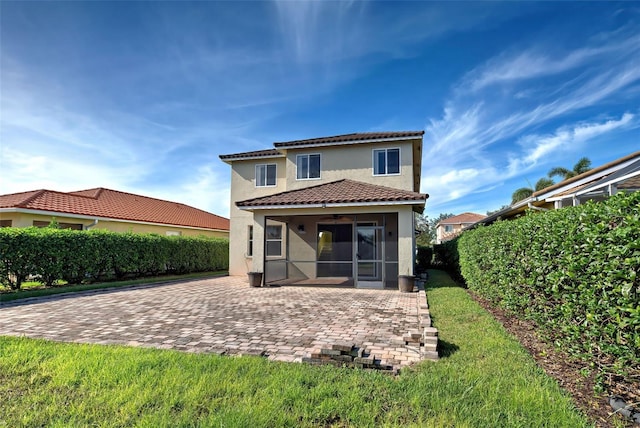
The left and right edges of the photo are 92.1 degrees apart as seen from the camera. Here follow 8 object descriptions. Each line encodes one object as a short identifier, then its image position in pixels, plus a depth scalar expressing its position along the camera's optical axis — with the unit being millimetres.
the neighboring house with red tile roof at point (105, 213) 15227
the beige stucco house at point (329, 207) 12391
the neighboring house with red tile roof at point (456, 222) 66731
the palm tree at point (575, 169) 33250
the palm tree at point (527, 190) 35062
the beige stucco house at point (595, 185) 7855
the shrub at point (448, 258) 16431
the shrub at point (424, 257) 25500
